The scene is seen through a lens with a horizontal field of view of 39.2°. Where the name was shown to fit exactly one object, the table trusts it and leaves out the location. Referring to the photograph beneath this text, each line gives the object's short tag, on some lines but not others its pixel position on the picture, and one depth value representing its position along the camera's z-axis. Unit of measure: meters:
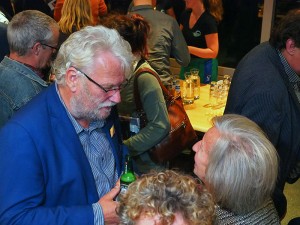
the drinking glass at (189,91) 3.28
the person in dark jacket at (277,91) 2.06
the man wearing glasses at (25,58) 2.16
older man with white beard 1.49
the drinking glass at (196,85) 3.35
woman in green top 2.33
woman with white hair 1.44
